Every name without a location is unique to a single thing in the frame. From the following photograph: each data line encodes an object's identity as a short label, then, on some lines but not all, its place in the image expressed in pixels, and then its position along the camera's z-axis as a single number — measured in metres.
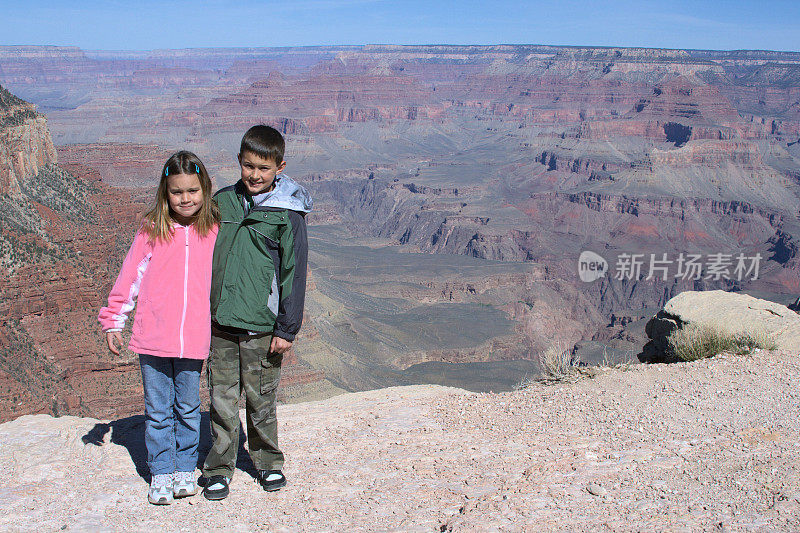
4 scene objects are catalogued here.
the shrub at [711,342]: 7.79
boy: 4.53
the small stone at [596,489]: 4.52
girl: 4.50
